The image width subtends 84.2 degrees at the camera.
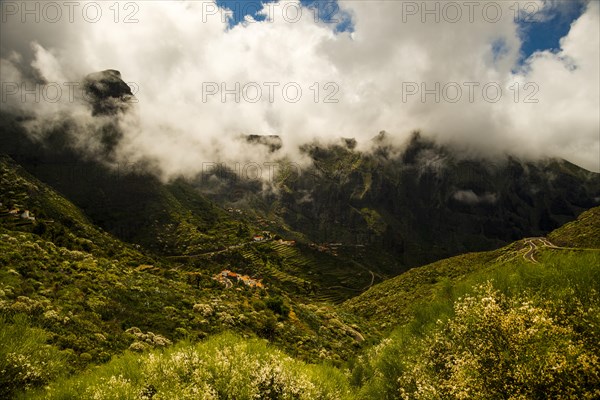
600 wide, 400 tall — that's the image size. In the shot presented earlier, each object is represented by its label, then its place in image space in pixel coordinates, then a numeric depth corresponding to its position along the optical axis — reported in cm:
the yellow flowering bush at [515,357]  1248
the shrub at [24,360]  1705
